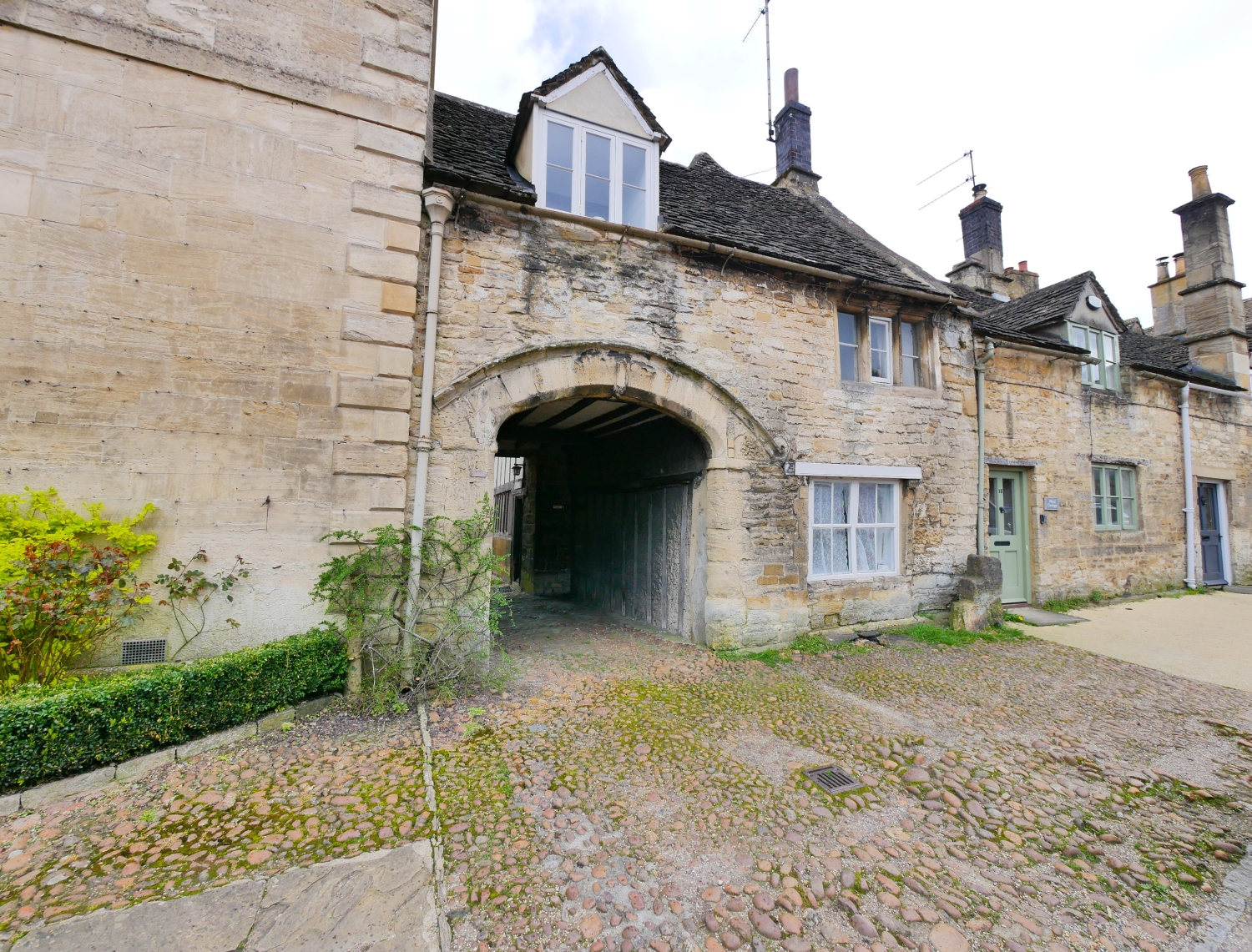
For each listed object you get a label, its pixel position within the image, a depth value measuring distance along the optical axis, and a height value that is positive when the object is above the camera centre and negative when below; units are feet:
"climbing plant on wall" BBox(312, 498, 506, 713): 15.55 -2.77
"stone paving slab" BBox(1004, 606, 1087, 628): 27.30 -4.99
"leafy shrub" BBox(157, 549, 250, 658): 14.30 -2.23
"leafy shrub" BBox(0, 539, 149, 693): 12.05 -2.30
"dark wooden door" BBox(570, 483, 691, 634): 24.53 -2.07
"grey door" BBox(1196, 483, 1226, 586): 38.42 -0.70
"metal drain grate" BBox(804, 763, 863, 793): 11.83 -5.84
